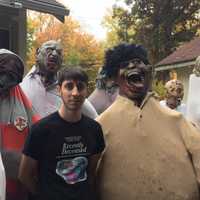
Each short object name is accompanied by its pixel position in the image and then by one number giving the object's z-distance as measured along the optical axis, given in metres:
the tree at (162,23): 14.44
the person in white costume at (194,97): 2.18
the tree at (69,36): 21.83
